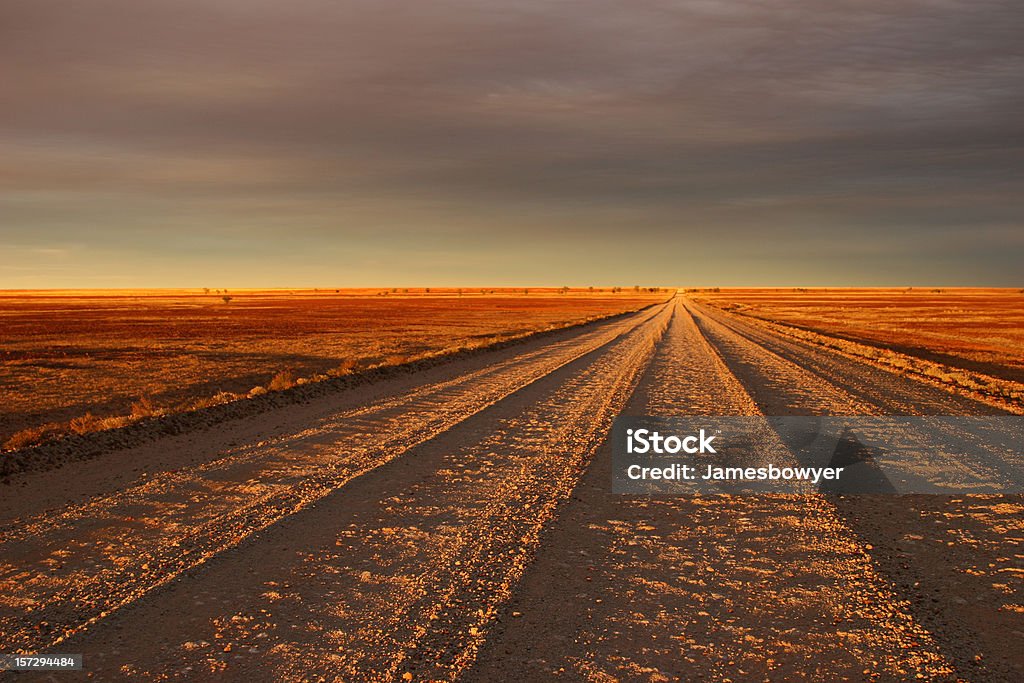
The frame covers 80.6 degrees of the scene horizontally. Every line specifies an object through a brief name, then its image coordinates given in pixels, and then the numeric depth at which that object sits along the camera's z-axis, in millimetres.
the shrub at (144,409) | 10933
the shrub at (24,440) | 8844
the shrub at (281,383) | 14055
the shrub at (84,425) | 9585
